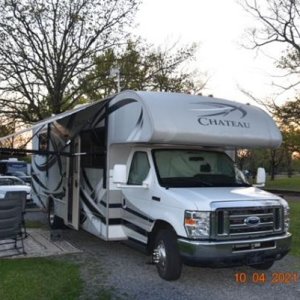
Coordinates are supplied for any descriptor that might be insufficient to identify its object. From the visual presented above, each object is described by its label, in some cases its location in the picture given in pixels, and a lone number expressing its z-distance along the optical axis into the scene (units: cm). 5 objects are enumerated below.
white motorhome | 456
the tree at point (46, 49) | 1356
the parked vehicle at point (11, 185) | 1072
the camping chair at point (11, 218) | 571
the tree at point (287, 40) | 1928
